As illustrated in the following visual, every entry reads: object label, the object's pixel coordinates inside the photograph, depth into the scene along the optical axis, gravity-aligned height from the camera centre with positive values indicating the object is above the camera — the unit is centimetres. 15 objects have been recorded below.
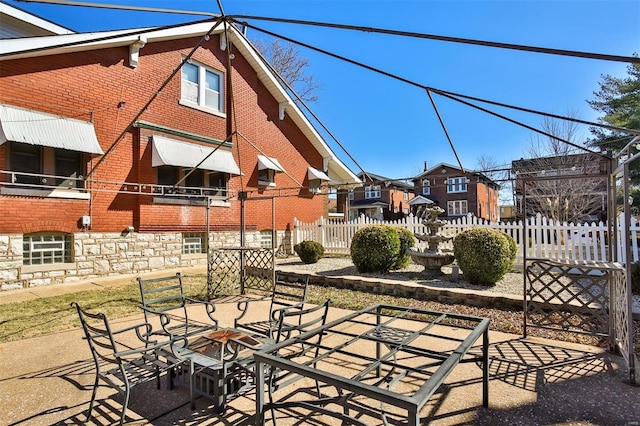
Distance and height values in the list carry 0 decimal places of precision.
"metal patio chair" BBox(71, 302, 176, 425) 283 -137
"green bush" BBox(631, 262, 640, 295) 745 -141
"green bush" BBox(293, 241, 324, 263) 1234 -111
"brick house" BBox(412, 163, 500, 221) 3809 +233
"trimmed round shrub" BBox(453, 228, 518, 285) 759 -86
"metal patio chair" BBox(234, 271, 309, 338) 412 -132
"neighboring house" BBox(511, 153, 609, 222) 1844 +113
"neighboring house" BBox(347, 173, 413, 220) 3984 +172
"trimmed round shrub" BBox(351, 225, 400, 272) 962 -84
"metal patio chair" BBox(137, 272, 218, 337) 411 -163
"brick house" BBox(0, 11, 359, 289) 846 +218
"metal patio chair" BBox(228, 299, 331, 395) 308 -135
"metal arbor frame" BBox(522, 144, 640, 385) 367 -106
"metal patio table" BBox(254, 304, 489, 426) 183 -128
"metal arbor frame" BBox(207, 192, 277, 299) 788 -136
